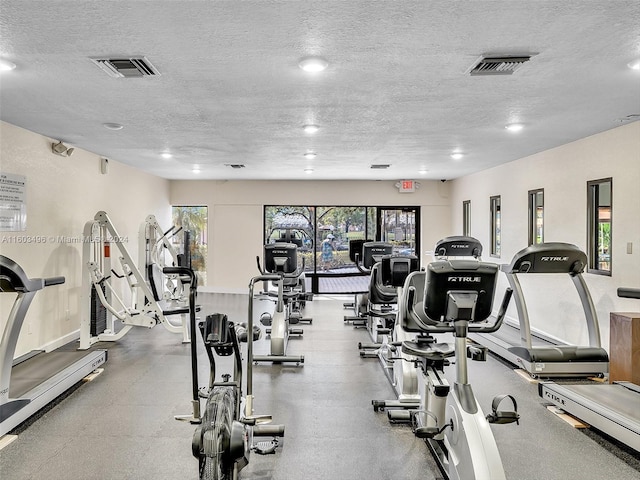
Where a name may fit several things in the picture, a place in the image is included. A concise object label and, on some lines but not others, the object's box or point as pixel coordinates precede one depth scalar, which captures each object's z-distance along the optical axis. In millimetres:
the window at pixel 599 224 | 4773
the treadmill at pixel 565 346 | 4215
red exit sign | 9484
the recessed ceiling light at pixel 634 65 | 2718
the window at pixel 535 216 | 6113
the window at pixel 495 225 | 7512
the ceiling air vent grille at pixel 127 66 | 2682
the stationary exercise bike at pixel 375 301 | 4781
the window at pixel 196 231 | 9844
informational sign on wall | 4355
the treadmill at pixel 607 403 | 2910
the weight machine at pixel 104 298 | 5277
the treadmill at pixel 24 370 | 3119
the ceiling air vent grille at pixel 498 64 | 2627
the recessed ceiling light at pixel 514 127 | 4383
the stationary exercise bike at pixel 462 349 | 2199
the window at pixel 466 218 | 8780
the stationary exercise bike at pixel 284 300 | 4867
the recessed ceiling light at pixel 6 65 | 2686
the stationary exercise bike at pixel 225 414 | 2115
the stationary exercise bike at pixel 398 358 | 3535
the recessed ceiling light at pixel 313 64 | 2660
